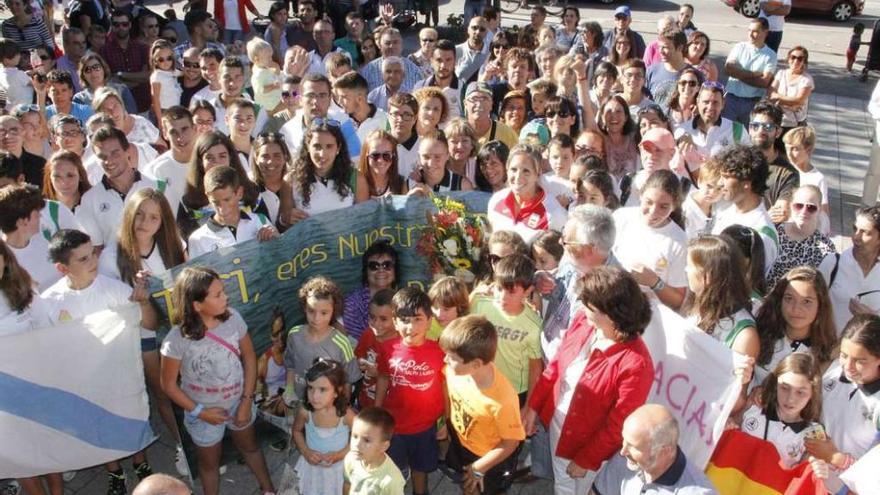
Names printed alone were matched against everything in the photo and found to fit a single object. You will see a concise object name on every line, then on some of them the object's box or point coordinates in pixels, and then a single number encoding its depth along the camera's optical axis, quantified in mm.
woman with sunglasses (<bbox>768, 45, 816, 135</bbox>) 8445
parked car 20031
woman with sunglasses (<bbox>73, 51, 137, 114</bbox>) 7961
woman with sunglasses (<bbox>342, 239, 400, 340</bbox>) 5074
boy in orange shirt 3836
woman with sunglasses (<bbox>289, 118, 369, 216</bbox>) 5602
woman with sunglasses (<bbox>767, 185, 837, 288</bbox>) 5078
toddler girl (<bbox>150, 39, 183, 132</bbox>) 8188
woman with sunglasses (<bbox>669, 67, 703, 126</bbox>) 7297
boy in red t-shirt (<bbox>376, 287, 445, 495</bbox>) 4246
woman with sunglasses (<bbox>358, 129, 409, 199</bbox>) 5688
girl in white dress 4098
